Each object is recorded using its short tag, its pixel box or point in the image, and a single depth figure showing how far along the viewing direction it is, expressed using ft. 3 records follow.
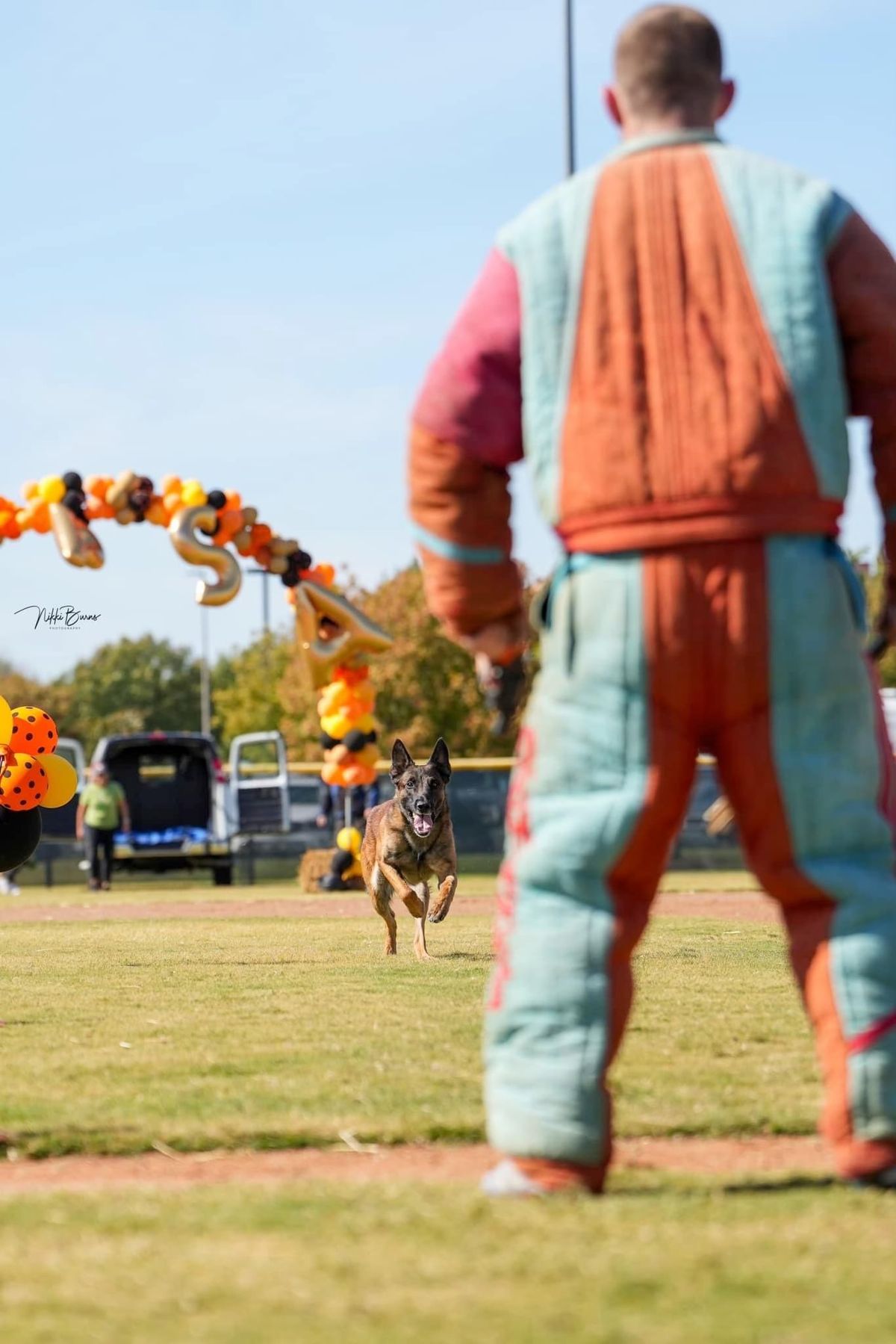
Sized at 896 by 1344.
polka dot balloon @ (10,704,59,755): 35.86
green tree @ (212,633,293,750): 248.93
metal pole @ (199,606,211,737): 287.07
